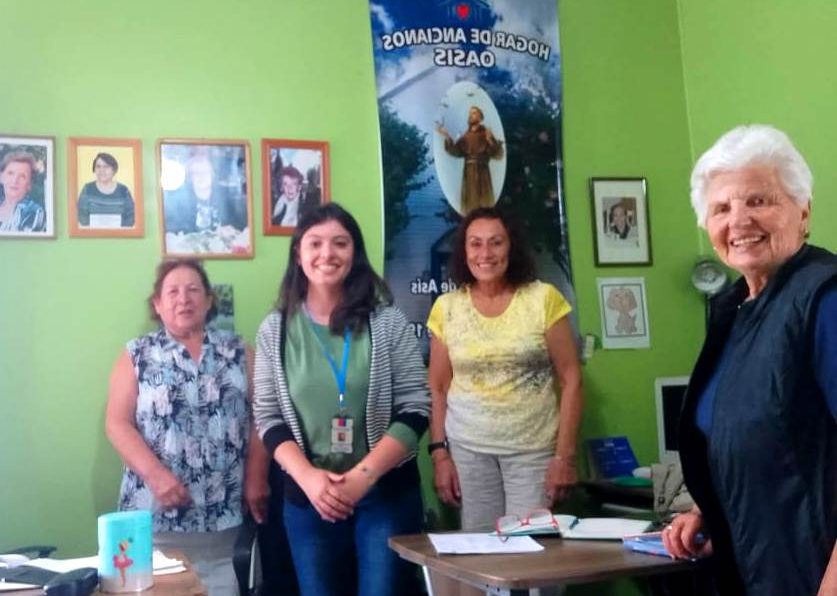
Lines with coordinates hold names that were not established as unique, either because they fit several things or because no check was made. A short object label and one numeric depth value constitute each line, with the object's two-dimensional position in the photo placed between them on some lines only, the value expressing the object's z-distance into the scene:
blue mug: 1.55
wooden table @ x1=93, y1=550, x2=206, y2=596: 1.54
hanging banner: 3.33
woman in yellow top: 2.88
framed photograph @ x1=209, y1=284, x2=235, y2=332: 3.08
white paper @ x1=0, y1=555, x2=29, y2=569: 1.79
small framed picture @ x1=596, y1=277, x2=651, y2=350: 3.59
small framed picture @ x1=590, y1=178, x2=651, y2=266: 3.62
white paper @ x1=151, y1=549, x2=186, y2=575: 1.73
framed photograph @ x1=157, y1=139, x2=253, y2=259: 3.06
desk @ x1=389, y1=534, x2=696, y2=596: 1.75
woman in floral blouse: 2.65
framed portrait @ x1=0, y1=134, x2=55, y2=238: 2.91
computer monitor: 3.48
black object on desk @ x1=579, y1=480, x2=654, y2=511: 3.11
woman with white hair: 1.48
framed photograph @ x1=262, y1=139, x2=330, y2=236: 3.17
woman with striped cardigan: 2.43
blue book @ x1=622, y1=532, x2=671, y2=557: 1.97
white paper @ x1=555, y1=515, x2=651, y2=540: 2.15
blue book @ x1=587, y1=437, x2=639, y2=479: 3.43
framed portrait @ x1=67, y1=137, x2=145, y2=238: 2.98
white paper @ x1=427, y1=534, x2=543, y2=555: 2.00
